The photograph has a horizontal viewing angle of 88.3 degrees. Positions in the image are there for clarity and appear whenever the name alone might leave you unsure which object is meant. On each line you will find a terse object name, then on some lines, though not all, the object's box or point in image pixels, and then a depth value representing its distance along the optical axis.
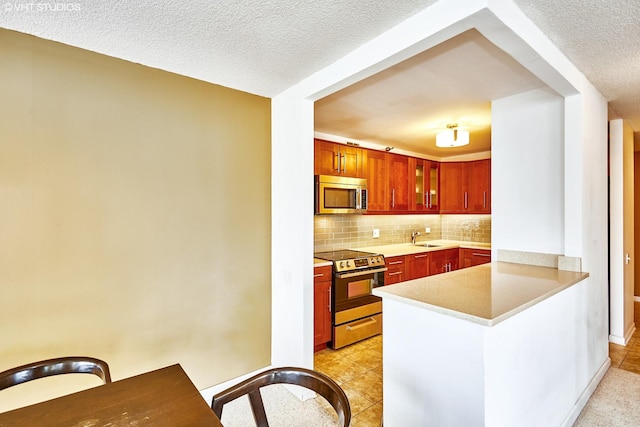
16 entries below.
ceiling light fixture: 3.51
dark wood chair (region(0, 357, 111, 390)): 1.36
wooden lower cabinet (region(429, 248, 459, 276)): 4.54
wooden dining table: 1.07
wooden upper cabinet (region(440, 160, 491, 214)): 4.96
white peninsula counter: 1.47
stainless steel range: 3.39
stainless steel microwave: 3.71
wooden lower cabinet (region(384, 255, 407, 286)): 3.95
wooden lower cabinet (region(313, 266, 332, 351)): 3.27
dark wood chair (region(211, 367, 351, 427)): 1.20
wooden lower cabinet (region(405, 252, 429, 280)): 4.21
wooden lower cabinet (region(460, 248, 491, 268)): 4.54
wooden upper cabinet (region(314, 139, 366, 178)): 3.83
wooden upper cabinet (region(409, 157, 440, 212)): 4.94
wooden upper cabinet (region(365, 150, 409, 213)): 4.37
